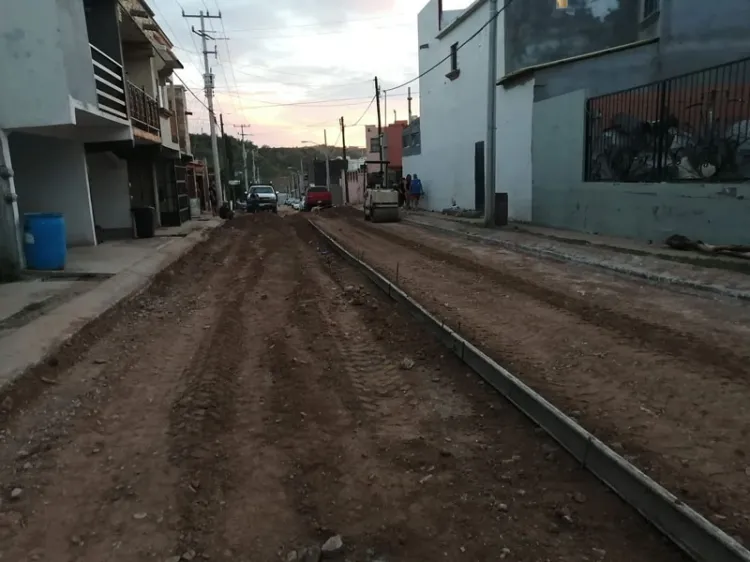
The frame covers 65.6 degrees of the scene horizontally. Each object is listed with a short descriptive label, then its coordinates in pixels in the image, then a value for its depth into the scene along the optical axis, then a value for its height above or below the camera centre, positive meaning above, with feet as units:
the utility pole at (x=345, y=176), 215.98 +3.35
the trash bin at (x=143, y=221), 61.98 -2.86
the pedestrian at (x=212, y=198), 133.90 -1.62
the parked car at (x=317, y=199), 152.15 -3.25
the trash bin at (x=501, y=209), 65.82 -3.37
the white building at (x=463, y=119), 71.97 +9.15
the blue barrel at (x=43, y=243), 37.11 -2.83
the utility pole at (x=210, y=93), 124.65 +22.73
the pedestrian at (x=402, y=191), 120.26 -1.65
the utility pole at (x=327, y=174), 253.85 +5.01
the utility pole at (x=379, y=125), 120.88 +13.91
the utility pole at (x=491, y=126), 61.57 +5.64
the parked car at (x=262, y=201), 148.14 -3.07
